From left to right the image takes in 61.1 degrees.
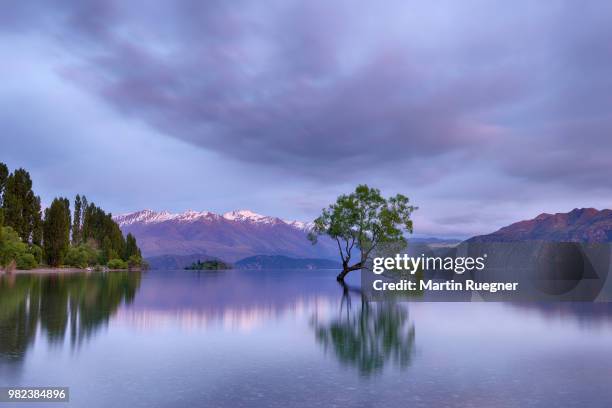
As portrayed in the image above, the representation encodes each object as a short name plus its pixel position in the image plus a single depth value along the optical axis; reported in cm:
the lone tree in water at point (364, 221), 10250
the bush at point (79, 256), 16962
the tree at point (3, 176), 14375
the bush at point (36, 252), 14685
